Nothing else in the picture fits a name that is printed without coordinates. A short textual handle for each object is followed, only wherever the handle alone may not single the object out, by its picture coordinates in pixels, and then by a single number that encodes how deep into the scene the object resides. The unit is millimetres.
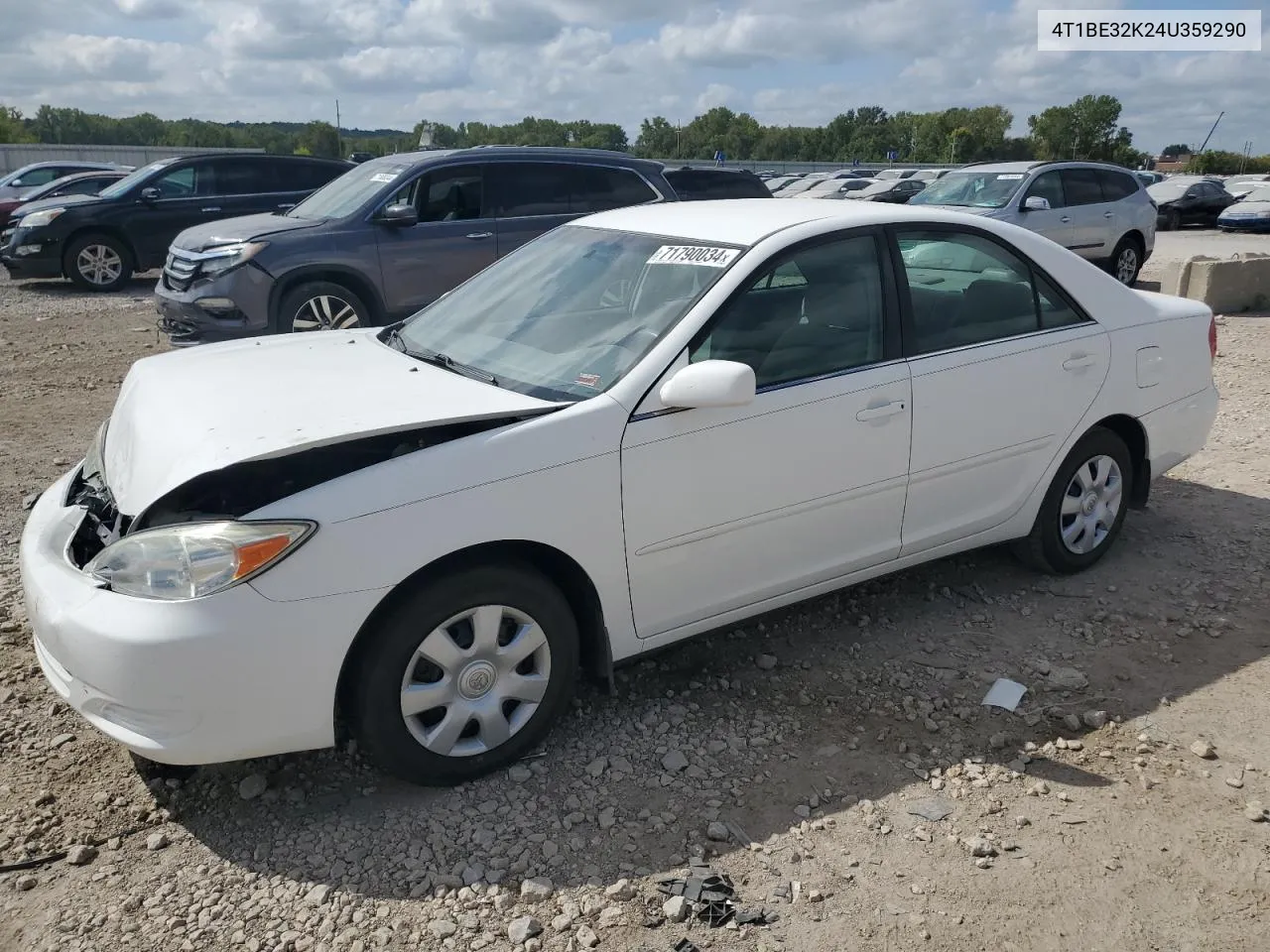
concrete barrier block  11445
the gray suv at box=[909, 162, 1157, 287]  12312
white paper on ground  3713
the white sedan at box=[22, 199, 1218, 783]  2773
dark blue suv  8070
